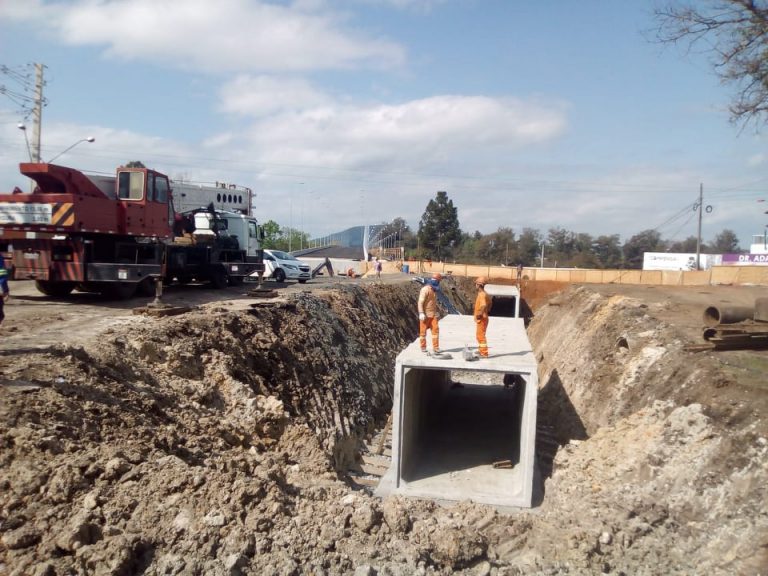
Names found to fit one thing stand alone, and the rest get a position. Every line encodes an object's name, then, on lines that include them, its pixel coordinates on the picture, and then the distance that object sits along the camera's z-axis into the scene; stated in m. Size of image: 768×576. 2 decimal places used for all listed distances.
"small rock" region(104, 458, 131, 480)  6.03
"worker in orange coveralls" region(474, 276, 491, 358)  11.38
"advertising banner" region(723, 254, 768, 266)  51.53
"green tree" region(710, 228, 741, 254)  103.49
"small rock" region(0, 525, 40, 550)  4.94
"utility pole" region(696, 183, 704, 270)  46.19
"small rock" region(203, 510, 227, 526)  5.91
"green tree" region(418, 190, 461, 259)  87.31
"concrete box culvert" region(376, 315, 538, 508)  10.79
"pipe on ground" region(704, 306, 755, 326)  13.05
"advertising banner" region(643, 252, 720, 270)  61.33
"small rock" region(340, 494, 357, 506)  7.38
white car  27.73
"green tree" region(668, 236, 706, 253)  98.41
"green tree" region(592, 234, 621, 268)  90.94
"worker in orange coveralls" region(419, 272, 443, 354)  11.44
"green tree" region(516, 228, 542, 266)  87.89
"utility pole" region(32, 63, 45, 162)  21.95
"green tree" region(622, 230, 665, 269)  89.25
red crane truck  12.56
